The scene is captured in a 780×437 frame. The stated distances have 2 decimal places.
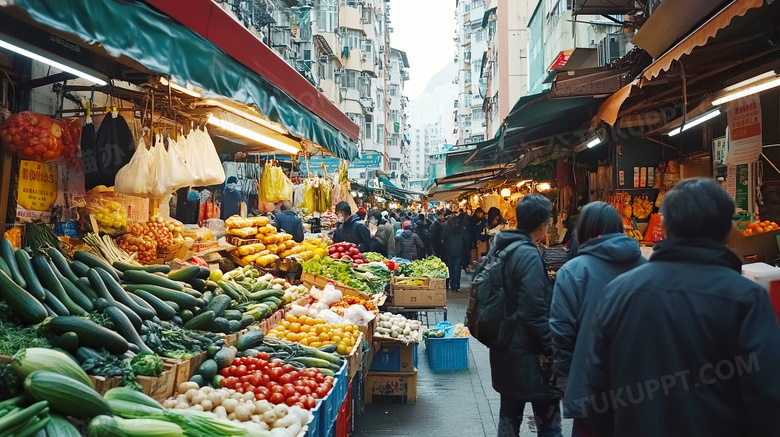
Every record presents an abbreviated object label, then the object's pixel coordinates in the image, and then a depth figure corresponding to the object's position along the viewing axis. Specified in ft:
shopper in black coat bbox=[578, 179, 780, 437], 7.06
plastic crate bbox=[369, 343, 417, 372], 22.16
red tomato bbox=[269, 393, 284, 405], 12.54
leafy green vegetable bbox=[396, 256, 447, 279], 31.33
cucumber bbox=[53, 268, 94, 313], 13.00
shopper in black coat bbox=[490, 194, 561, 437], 13.14
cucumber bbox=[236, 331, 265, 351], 15.28
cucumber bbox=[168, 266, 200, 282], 17.15
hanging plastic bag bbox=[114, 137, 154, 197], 15.55
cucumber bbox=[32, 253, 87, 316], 12.55
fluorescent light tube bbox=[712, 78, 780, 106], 16.67
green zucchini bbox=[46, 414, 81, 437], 8.25
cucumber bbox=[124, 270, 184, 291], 15.84
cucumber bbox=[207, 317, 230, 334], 15.31
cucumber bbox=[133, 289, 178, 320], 14.64
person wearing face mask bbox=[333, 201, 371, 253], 37.19
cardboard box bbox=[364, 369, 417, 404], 22.18
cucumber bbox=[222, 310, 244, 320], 16.34
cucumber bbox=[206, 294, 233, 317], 16.17
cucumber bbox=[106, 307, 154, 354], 12.25
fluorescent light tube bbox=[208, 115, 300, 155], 20.58
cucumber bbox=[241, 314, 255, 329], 16.67
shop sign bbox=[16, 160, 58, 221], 15.65
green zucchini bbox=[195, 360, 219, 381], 12.93
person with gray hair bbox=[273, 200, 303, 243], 34.86
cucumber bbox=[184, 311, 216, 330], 14.94
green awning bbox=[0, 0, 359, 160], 8.74
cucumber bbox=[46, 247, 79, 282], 13.71
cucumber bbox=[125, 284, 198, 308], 15.34
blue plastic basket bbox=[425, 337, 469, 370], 26.22
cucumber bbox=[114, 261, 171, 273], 16.42
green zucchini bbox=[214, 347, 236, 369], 13.61
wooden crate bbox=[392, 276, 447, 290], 28.12
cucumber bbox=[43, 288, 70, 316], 12.21
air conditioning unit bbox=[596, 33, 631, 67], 38.09
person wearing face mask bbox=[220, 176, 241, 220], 33.54
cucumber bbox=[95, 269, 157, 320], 13.85
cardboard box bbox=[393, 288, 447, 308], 28.09
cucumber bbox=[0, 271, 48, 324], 11.51
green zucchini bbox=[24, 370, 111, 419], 8.55
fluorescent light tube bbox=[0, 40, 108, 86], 11.25
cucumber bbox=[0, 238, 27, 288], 12.28
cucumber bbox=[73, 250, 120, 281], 14.75
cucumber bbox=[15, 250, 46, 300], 12.14
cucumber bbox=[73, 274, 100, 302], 13.55
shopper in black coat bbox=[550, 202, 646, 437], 11.84
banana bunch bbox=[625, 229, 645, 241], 29.89
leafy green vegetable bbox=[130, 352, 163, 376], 11.03
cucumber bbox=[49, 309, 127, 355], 11.12
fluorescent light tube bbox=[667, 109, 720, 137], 20.80
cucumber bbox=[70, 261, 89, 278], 14.14
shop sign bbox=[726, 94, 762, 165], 21.67
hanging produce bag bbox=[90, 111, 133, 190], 15.99
